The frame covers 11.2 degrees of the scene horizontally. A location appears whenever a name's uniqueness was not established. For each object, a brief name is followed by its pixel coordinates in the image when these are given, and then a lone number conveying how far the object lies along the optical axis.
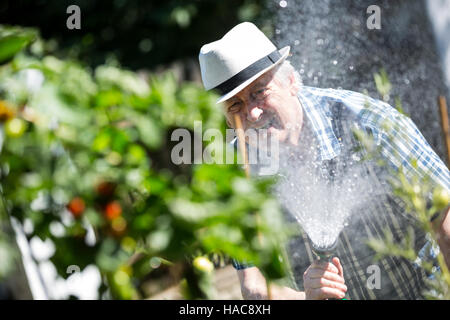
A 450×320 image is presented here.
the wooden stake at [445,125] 5.23
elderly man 5.32
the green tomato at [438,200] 4.82
